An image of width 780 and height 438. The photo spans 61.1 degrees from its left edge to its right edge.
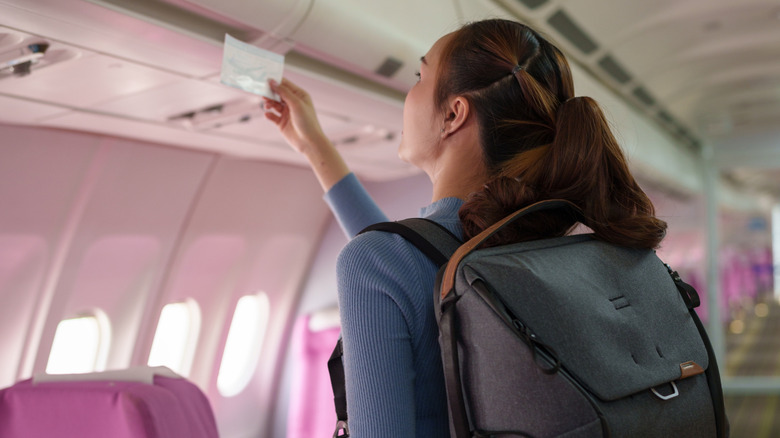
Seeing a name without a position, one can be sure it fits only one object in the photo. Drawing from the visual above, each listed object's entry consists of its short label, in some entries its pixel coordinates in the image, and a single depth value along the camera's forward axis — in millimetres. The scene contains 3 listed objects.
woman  1020
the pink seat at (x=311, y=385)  4934
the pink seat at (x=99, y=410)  1708
